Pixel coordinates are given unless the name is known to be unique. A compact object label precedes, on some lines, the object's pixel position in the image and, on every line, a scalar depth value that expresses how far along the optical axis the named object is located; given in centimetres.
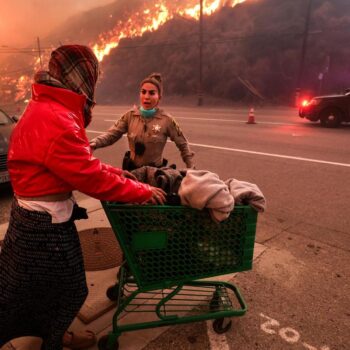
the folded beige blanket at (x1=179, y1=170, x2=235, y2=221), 203
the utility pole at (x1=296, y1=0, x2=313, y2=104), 2404
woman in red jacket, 174
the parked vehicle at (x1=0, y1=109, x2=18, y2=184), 560
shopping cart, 211
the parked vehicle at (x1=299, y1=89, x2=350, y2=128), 1235
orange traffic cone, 1378
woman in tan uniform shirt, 338
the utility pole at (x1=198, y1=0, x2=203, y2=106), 2755
